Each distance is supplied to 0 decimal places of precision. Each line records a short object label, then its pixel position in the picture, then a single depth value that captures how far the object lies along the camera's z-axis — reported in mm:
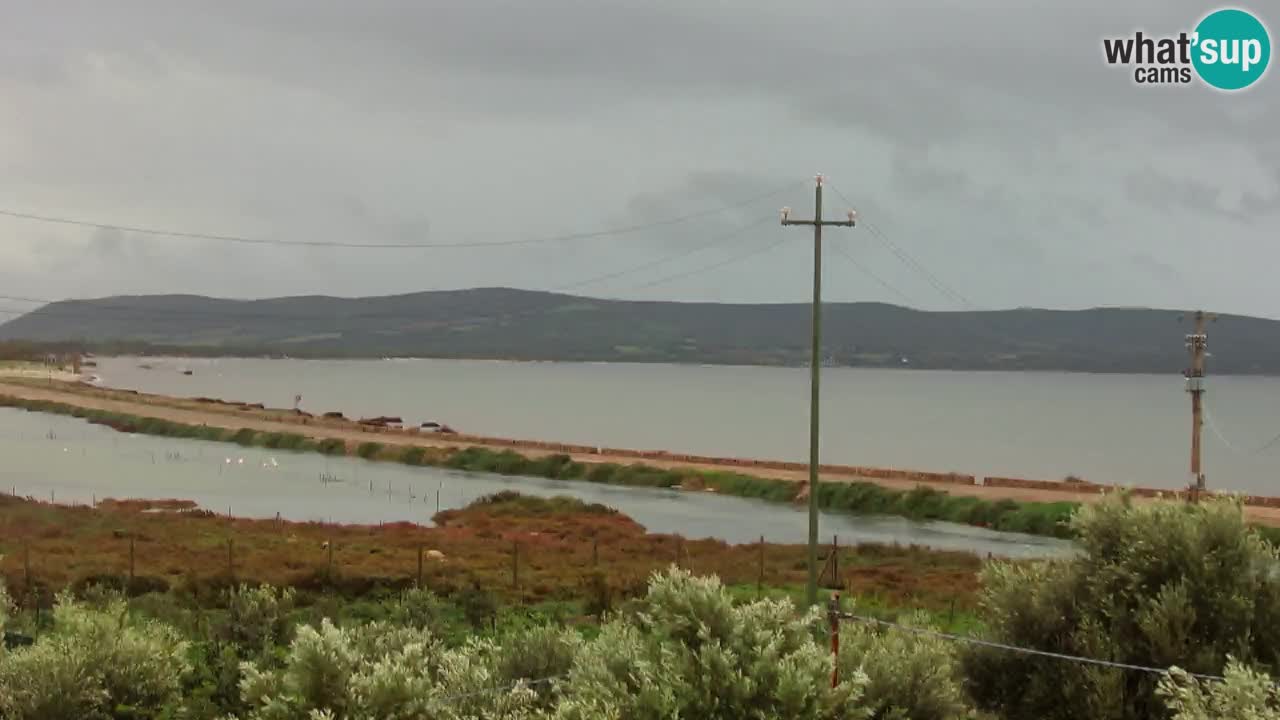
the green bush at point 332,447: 120312
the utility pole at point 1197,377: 58312
